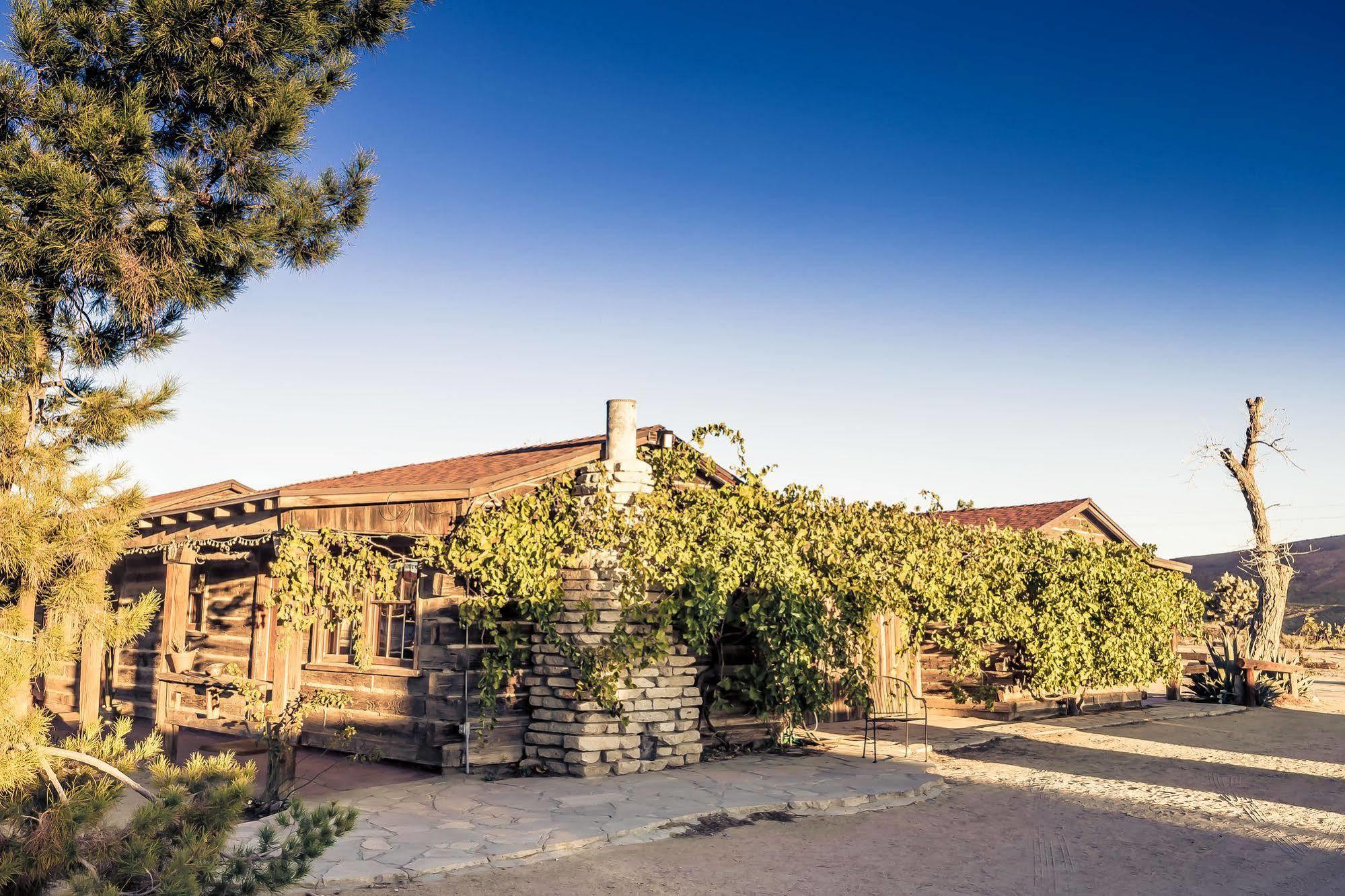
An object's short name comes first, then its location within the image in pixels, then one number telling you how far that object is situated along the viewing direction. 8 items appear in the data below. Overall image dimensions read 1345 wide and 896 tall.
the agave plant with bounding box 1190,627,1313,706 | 19.34
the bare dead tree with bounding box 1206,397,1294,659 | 21.44
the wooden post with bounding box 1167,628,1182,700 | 20.53
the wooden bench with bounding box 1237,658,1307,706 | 19.02
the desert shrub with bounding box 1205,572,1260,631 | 22.48
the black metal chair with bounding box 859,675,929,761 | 14.30
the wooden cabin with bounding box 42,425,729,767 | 10.08
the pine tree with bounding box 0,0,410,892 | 8.08
